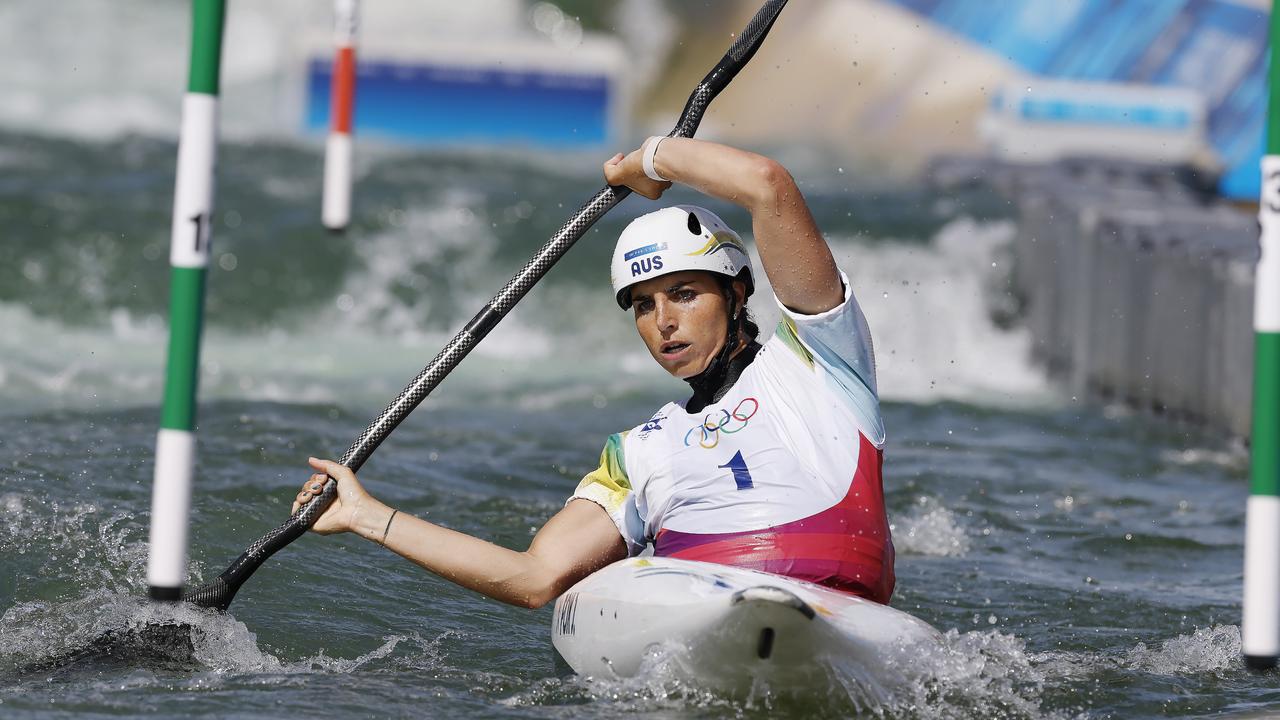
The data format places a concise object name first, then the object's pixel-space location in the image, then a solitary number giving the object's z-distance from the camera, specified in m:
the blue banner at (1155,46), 38.37
